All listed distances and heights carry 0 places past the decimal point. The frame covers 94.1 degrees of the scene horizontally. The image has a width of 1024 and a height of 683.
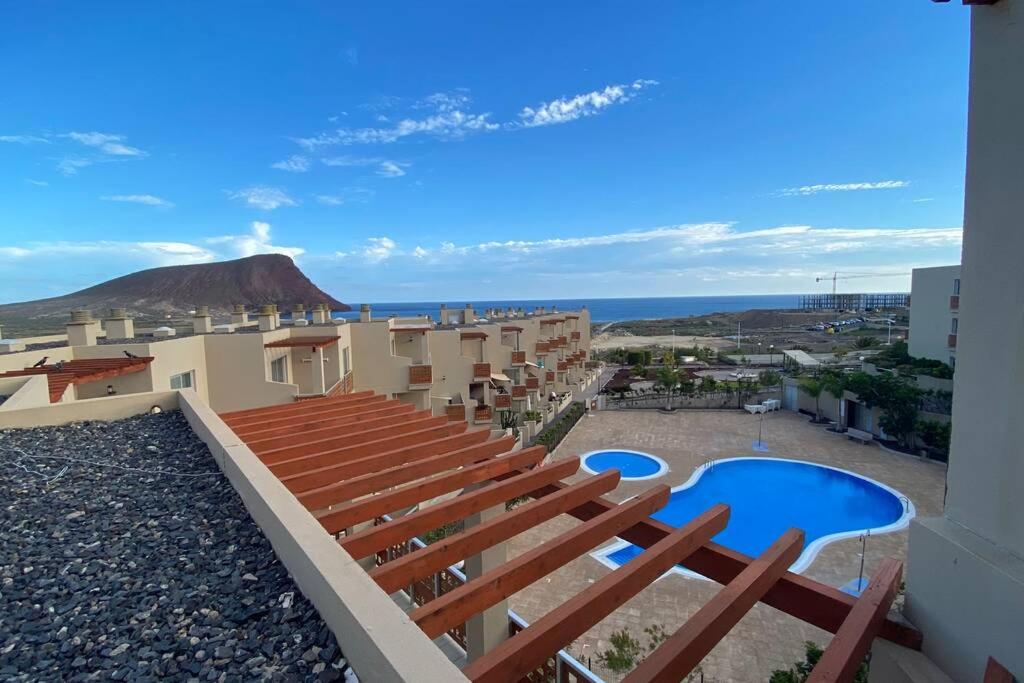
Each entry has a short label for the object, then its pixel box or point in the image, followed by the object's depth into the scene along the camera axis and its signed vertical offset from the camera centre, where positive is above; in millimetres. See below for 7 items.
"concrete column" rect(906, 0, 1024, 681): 2164 -575
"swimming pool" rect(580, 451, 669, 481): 21000 -7502
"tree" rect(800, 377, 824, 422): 28703 -5446
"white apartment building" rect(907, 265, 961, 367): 27344 -946
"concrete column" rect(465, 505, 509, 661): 4992 -3370
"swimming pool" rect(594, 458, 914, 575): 16031 -7829
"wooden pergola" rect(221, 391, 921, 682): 2062 -1417
